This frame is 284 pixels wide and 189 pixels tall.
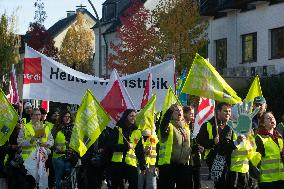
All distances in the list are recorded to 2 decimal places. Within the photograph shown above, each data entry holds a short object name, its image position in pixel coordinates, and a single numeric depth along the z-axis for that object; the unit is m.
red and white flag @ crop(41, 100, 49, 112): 19.06
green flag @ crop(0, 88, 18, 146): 14.76
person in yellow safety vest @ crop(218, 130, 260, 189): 10.74
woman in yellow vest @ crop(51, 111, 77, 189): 15.19
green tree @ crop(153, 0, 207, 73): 35.72
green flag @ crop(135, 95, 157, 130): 13.81
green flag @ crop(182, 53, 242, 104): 12.63
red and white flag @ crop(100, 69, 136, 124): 14.69
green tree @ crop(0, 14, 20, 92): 53.62
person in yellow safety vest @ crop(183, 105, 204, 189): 12.48
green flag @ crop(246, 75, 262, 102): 12.70
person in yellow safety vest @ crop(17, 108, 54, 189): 14.67
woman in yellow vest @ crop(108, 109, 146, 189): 13.17
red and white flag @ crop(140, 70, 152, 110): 15.86
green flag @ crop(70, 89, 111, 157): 13.61
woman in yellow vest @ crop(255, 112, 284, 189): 10.88
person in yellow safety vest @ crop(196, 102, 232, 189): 11.66
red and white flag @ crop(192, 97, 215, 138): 15.60
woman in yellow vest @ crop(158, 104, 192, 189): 12.18
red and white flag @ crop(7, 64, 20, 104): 17.51
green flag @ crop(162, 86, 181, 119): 13.89
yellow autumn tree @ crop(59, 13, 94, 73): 59.06
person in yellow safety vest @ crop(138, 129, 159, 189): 13.77
